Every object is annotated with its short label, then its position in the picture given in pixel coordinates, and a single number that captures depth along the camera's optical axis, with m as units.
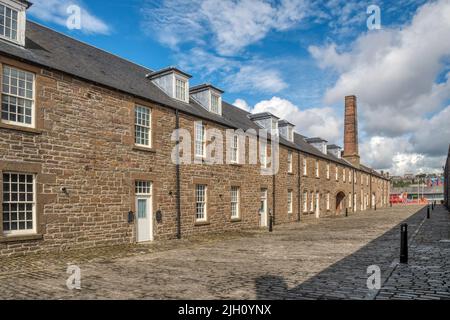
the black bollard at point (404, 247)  9.25
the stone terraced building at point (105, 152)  10.63
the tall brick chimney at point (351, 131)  47.38
